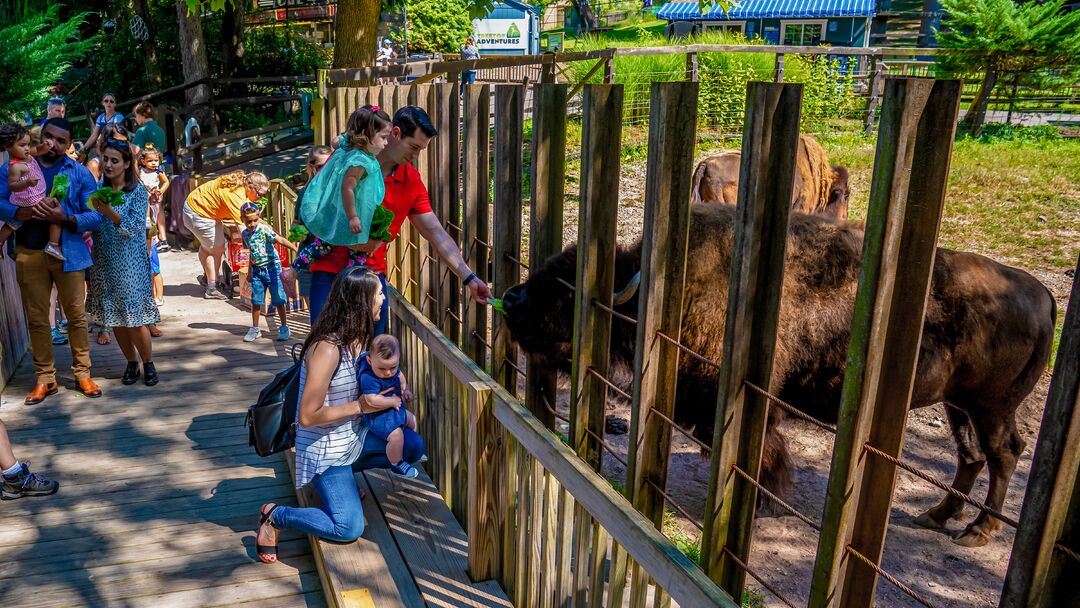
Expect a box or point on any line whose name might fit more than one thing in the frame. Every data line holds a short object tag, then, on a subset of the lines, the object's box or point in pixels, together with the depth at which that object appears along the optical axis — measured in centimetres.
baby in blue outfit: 407
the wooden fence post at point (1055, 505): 166
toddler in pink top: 566
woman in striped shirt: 397
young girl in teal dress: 445
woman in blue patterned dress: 617
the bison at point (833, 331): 460
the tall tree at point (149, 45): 2114
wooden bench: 383
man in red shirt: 450
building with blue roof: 3278
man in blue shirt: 584
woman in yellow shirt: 845
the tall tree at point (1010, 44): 1859
